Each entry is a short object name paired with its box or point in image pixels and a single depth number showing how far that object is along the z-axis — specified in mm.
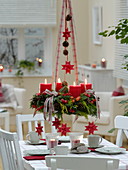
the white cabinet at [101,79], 8896
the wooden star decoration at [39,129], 3873
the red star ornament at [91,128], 3714
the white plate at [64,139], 4315
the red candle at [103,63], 8907
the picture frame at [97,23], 9416
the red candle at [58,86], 3678
